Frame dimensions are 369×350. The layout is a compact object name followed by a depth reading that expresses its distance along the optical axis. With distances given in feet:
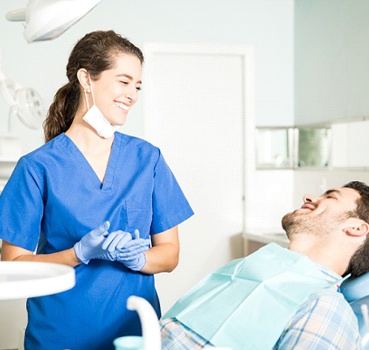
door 13.62
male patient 4.73
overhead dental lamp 4.35
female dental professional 5.59
